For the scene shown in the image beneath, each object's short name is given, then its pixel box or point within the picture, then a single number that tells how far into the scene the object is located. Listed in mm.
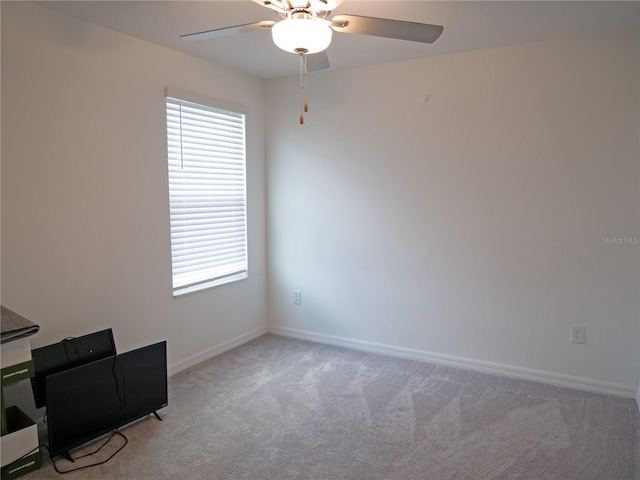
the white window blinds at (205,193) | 3326
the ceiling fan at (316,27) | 1785
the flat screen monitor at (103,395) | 2242
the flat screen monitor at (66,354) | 2344
